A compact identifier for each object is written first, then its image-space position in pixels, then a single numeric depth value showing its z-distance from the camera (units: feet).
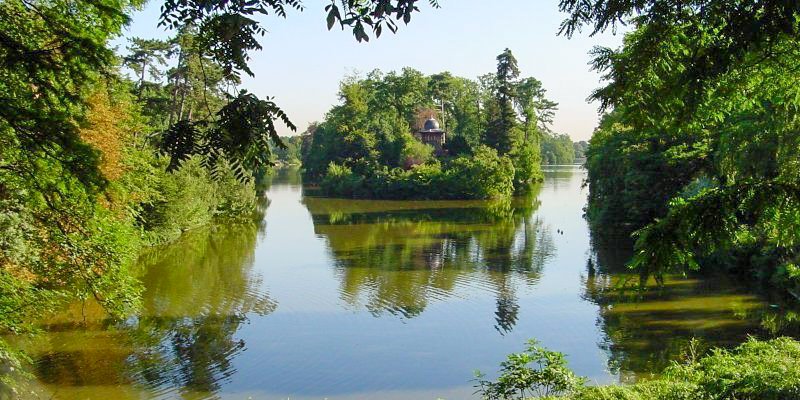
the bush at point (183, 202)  92.89
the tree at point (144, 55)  104.32
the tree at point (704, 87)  17.70
